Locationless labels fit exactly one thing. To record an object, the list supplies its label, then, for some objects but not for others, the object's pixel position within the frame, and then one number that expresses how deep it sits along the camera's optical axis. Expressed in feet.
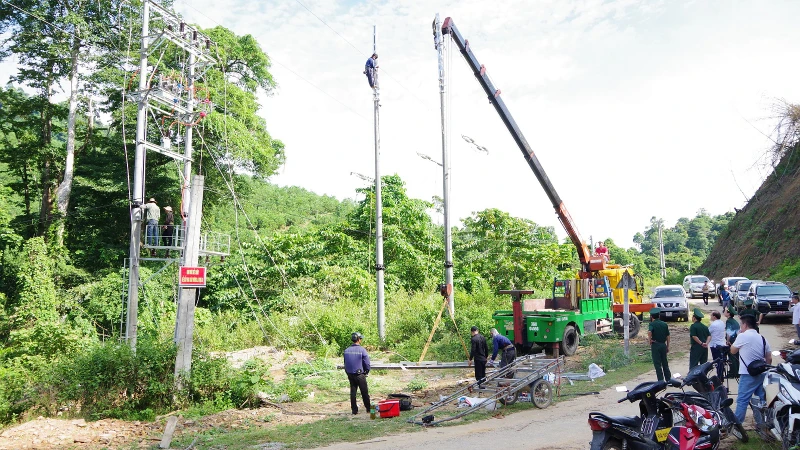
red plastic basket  37.14
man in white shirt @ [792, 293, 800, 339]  52.77
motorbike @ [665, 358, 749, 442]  24.09
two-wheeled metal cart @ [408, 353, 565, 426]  36.04
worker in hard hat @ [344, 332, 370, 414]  39.29
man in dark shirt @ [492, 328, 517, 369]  43.43
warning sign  44.06
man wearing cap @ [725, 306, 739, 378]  41.11
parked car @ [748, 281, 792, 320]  72.95
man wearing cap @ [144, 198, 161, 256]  64.18
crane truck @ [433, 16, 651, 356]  57.67
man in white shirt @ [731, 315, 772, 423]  27.07
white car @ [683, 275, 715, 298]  130.11
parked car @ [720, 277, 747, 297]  104.54
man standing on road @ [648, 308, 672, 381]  39.24
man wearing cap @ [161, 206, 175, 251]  68.80
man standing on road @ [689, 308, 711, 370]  37.47
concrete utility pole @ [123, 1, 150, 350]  55.52
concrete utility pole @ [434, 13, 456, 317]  65.72
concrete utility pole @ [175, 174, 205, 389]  43.70
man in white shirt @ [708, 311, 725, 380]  37.32
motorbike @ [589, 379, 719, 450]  21.76
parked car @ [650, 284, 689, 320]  82.28
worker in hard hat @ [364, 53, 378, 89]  69.15
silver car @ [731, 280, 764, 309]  84.99
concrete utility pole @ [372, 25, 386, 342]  67.97
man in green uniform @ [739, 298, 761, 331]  76.89
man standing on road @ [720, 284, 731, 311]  90.33
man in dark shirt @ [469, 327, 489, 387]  43.57
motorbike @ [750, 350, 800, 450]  22.57
